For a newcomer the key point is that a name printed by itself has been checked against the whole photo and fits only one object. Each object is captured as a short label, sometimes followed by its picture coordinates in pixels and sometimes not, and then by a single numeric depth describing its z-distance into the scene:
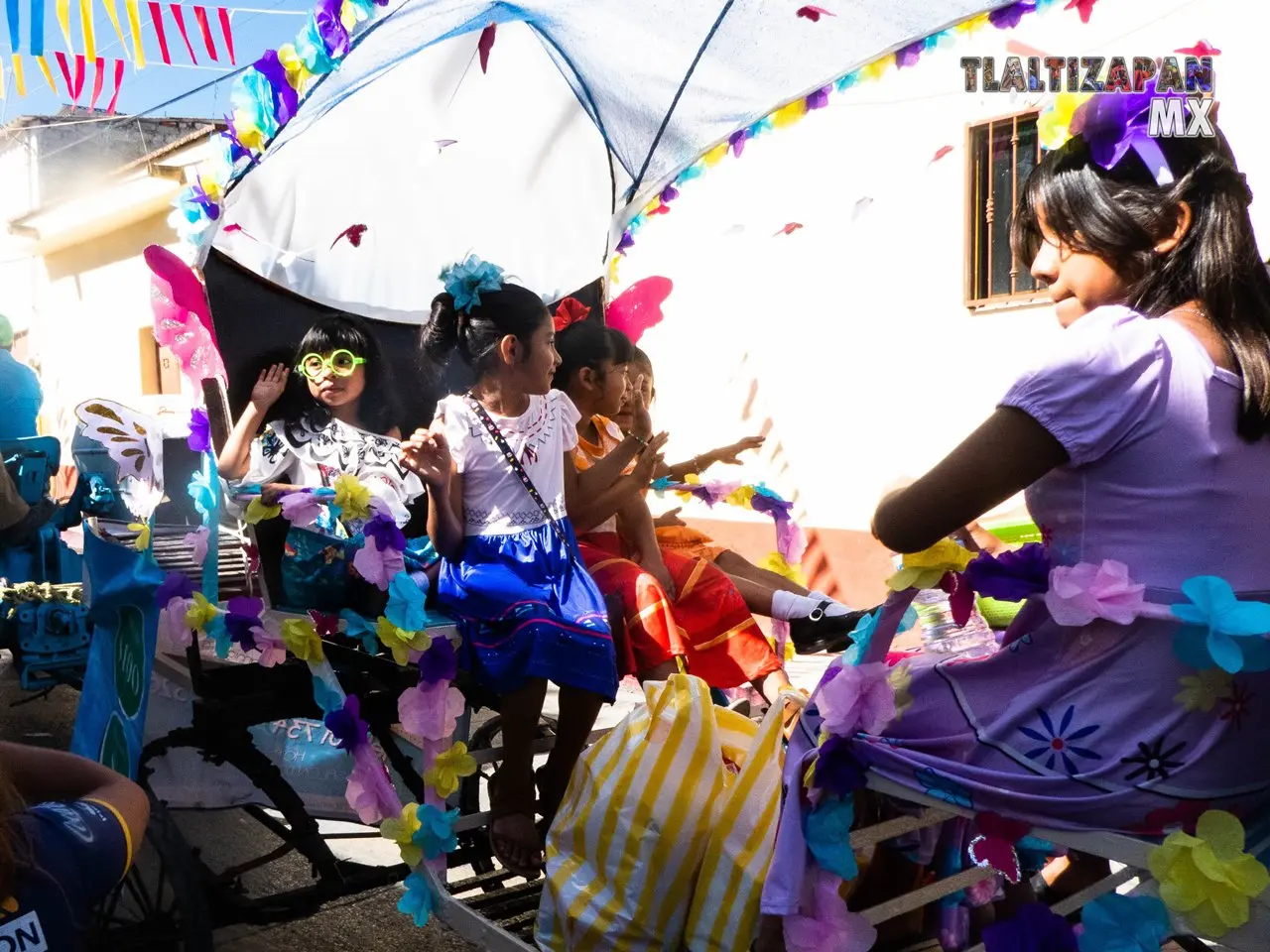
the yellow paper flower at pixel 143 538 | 3.08
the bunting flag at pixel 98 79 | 10.30
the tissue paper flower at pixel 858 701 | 1.93
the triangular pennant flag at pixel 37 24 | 7.29
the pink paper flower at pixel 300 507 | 2.80
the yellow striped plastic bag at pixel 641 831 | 2.54
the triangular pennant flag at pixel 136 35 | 9.06
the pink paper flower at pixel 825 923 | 1.94
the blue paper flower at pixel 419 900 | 2.80
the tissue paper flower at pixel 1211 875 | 1.58
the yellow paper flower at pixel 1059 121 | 1.94
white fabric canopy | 3.12
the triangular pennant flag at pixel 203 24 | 9.66
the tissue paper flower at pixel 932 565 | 1.92
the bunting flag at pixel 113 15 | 8.24
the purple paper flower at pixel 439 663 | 2.78
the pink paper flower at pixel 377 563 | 2.79
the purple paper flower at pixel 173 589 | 3.00
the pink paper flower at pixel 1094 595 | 1.69
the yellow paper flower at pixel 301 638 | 2.82
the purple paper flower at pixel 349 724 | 2.81
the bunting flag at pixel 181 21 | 9.57
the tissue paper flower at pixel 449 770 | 2.79
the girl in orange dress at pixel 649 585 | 3.15
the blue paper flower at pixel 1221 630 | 1.56
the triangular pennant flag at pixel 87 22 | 8.18
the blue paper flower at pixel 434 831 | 2.79
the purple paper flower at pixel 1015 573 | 1.89
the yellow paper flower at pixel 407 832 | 2.79
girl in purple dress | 1.71
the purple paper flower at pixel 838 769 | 1.94
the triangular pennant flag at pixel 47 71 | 9.81
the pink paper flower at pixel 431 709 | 2.78
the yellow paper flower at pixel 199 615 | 2.94
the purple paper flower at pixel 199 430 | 3.19
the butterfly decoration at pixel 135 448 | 3.21
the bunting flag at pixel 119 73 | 10.78
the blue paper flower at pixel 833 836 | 1.95
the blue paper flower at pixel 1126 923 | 1.65
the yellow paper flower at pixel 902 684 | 1.96
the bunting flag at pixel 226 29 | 9.61
